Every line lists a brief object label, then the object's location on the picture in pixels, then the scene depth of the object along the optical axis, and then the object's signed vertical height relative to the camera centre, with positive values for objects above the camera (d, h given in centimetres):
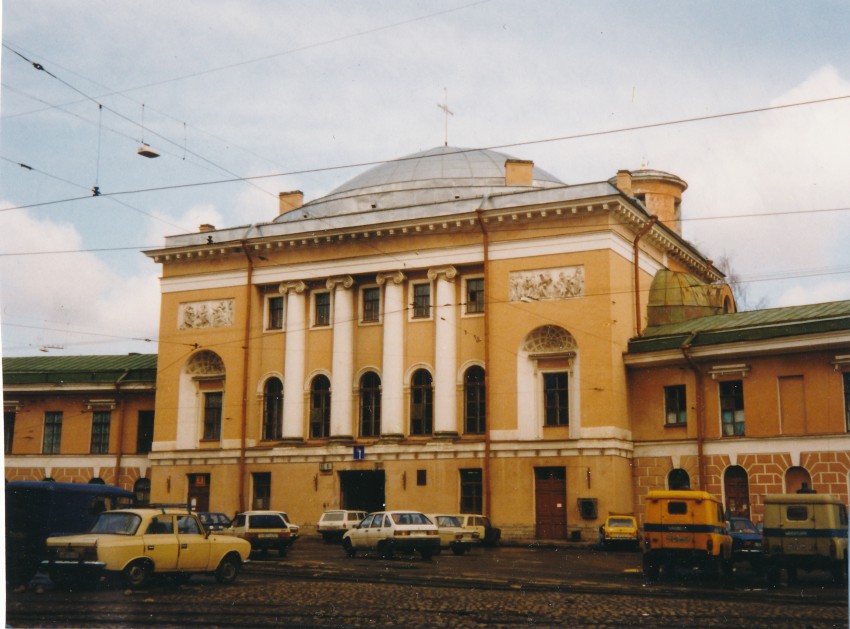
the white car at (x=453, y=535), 3247 -122
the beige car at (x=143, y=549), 1819 -101
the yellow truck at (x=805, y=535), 2145 -79
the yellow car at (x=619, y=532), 3428 -117
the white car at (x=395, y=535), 2894 -109
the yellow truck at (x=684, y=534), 2288 -82
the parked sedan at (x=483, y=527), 3504 -106
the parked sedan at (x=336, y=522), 3731 -96
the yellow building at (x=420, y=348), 3828 +608
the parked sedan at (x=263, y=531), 3052 -105
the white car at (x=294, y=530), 3167 -106
